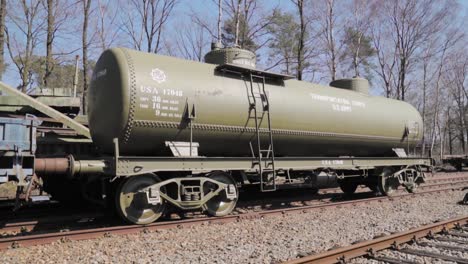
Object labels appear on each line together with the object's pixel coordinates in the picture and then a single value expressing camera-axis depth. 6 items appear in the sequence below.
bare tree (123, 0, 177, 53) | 32.97
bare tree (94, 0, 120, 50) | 30.18
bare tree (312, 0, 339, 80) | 32.53
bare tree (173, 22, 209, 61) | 37.38
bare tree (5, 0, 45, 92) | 28.33
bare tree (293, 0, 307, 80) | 30.40
